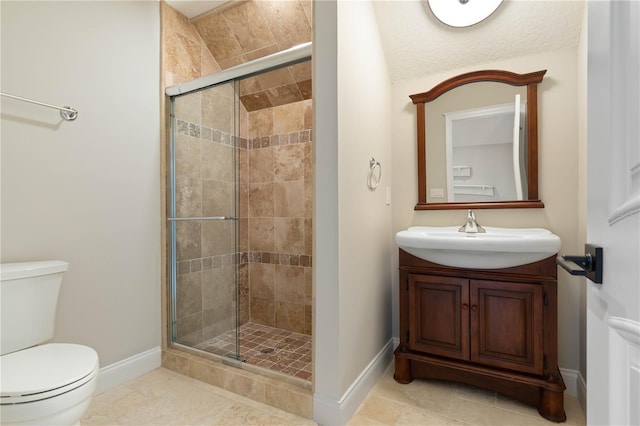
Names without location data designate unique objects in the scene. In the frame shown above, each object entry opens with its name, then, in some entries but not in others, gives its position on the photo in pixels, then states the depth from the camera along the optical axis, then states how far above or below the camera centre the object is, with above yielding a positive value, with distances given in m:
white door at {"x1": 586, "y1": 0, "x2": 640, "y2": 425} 0.48 +0.00
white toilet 1.09 -0.58
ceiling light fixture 1.91 +1.17
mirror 1.95 +0.42
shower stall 2.10 -0.02
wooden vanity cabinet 1.60 -0.64
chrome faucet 1.96 -0.11
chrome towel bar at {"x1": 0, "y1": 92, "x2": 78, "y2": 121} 1.60 +0.52
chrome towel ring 1.92 +0.22
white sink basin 1.53 -0.19
